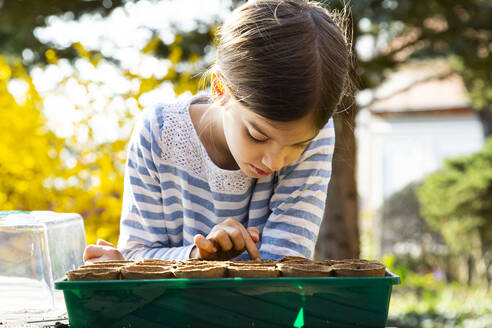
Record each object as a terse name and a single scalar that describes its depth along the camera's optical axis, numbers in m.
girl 1.28
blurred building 13.78
